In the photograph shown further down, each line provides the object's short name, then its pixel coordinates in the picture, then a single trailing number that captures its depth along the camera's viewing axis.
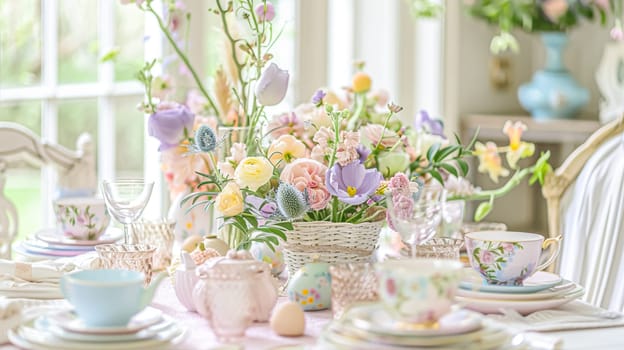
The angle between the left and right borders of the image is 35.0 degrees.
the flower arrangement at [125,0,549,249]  1.48
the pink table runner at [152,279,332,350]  1.28
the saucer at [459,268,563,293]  1.46
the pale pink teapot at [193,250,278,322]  1.26
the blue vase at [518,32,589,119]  3.50
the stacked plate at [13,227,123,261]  1.84
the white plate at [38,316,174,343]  1.18
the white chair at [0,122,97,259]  2.14
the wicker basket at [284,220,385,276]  1.51
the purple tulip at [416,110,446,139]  1.98
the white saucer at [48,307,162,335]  1.19
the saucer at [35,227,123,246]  1.88
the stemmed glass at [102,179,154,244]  1.60
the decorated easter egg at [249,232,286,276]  1.70
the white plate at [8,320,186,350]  1.17
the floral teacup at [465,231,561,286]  1.46
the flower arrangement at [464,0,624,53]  3.49
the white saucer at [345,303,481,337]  1.12
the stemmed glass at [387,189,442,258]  1.39
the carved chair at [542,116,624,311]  2.08
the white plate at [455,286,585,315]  1.42
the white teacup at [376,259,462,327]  1.12
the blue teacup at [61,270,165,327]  1.19
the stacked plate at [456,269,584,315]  1.42
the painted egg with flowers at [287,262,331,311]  1.44
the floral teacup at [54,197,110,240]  1.89
